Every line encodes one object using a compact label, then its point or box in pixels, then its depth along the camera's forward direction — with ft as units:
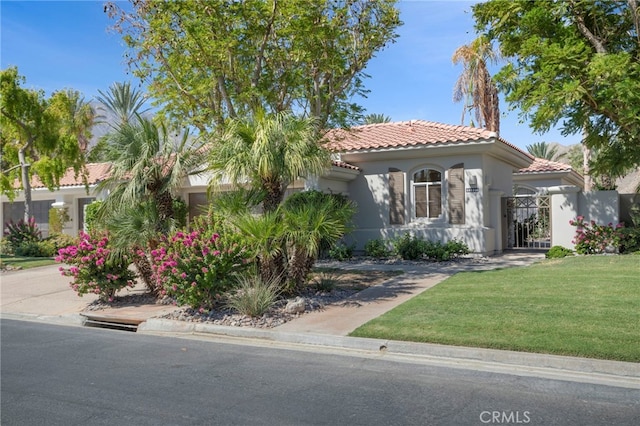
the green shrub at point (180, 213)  38.40
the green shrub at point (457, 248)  54.04
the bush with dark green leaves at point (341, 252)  57.67
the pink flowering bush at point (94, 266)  36.63
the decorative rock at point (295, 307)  31.42
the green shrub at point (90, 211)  66.03
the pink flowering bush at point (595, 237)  52.13
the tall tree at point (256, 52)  42.80
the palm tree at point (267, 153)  33.30
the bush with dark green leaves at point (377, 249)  58.63
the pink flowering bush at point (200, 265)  31.35
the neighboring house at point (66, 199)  85.51
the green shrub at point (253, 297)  30.35
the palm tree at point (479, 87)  94.17
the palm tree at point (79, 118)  71.87
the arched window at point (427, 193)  60.34
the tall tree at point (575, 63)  41.78
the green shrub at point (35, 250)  68.39
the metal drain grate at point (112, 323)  31.93
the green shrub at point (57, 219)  85.87
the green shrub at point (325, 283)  37.37
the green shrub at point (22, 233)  71.36
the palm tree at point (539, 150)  150.30
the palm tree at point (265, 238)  32.50
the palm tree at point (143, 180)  35.81
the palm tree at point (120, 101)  135.74
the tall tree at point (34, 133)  66.49
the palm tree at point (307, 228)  32.76
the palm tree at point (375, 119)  146.40
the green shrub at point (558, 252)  52.95
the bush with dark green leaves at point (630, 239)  51.01
